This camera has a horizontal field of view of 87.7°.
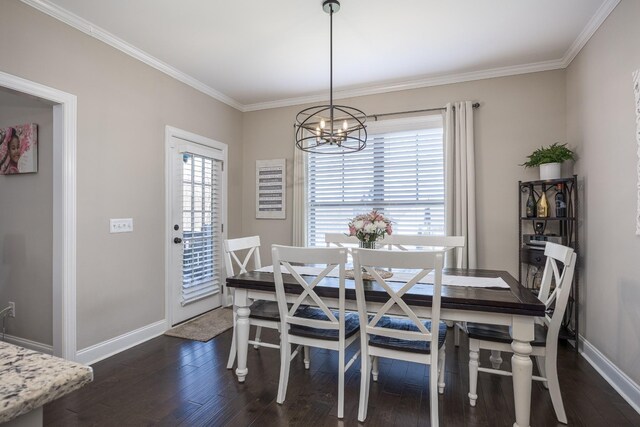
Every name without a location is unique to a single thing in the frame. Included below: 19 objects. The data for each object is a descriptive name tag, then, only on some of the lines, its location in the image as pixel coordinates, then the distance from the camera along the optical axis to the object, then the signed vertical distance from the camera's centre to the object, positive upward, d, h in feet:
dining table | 5.86 -1.71
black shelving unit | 9.87 -0.68
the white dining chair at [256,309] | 8.03 -2.48
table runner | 7.23 -1.54
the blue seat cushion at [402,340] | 6.25 -2.51
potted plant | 10.07 +1.68
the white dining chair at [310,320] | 6.48 -2.20
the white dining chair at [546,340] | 6.28 -2.50
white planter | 10.25 +1.33
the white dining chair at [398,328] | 5.76 -2.18
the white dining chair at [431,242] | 9.78 -0.88
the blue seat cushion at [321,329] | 6.95 -2.52
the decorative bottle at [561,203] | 10.11 +0.32
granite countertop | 1.74 -0.98
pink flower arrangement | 7.82 -0.33
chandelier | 8.01 +2.05
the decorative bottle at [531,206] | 10.80 +0.24
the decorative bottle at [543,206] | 10.37 +0.23
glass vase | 8.00 -0.75
